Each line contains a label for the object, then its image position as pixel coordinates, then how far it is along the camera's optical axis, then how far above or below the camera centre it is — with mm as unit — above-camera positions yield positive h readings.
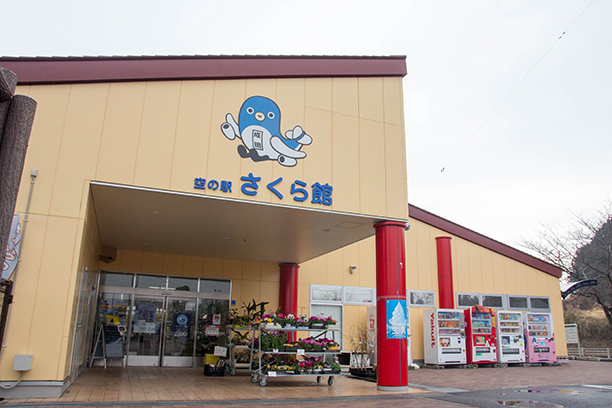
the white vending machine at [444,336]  14227 -520
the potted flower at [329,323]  9646 -124
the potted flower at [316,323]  9438 -115
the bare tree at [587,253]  21906 +3709
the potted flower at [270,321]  8977 -96
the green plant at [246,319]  10086 -73
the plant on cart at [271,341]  9000 -495
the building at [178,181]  6746 +2324
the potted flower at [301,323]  9469 -124
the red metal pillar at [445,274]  15547 +1642
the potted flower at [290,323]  9323 -127
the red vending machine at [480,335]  14656 -448
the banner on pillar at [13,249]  6301 +869
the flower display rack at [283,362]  8883 -959
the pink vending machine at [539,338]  15648 -538
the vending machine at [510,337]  15109 -512
